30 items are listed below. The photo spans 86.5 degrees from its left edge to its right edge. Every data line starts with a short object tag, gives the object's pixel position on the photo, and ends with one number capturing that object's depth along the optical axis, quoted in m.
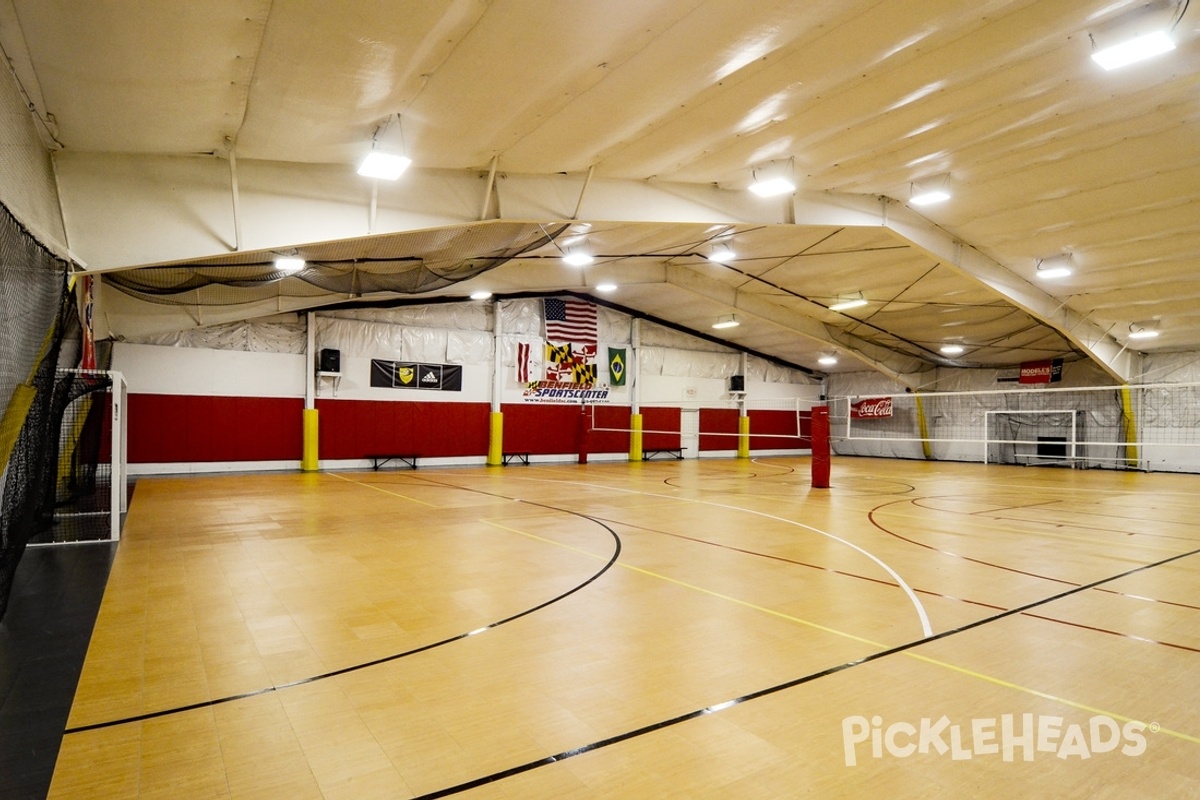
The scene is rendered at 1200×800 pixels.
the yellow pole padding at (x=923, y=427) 23.81
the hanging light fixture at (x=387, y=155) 6.83
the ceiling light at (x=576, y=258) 12.83
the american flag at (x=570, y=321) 19.55
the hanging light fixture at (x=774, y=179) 8.82
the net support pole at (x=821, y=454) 13.02
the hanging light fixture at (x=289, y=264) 9.58
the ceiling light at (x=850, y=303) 16.44
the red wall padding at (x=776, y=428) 24.95
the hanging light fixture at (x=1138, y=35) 5.48
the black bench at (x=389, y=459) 16.87
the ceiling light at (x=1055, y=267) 12.39
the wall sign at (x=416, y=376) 16.94
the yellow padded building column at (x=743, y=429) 23.98
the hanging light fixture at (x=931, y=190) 9.54
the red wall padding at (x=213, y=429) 14.12
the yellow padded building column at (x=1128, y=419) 18.78
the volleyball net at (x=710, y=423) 21.28
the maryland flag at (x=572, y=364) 19.73
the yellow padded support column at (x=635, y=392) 21.30
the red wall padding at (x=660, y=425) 21.95
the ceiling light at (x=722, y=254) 13.34
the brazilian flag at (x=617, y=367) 21.02
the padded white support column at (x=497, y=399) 18.36
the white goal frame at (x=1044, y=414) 19.95
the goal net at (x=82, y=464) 6.81
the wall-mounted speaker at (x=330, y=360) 15.71
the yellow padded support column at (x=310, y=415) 15.70
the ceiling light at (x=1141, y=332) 16.25
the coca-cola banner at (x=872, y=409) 24.09
